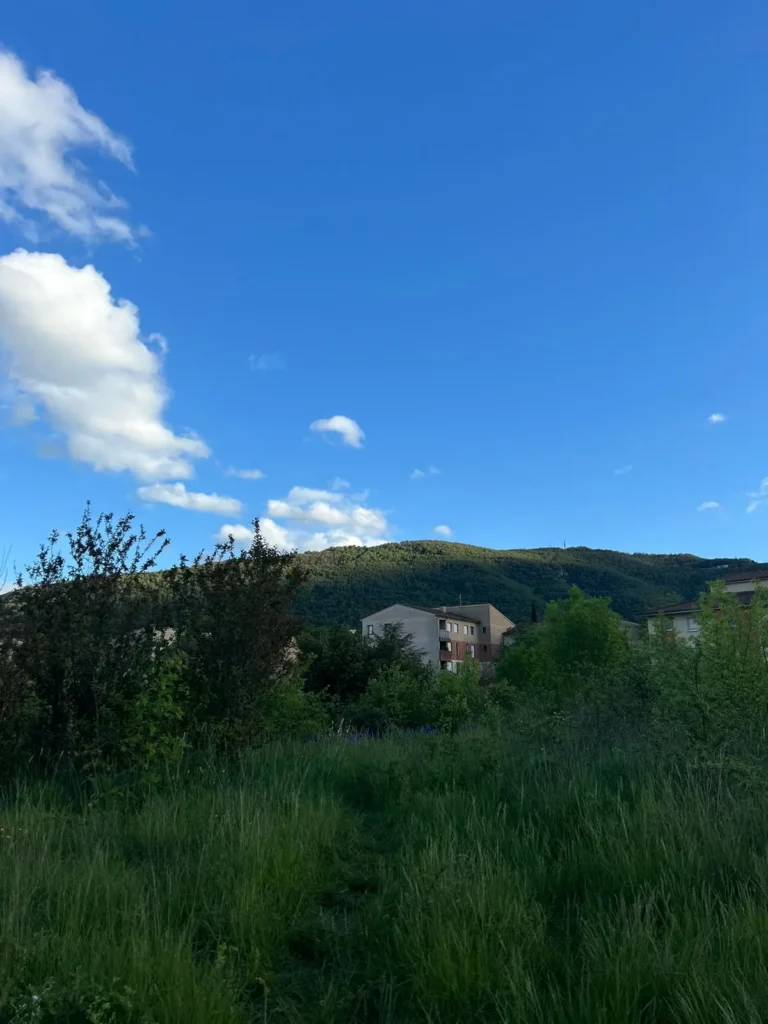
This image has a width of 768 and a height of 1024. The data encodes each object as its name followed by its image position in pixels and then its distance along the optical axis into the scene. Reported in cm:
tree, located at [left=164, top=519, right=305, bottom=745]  683
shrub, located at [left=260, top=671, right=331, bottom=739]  774
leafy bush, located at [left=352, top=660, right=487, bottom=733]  1348
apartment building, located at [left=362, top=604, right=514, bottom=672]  8375
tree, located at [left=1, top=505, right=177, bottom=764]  578
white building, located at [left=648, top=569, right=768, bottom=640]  4525
